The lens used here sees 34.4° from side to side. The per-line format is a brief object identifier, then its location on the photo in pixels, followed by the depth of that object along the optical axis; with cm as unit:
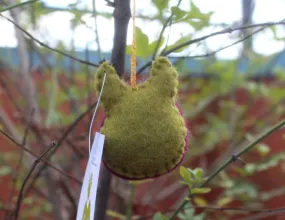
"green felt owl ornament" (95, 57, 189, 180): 47
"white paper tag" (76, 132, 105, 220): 42
